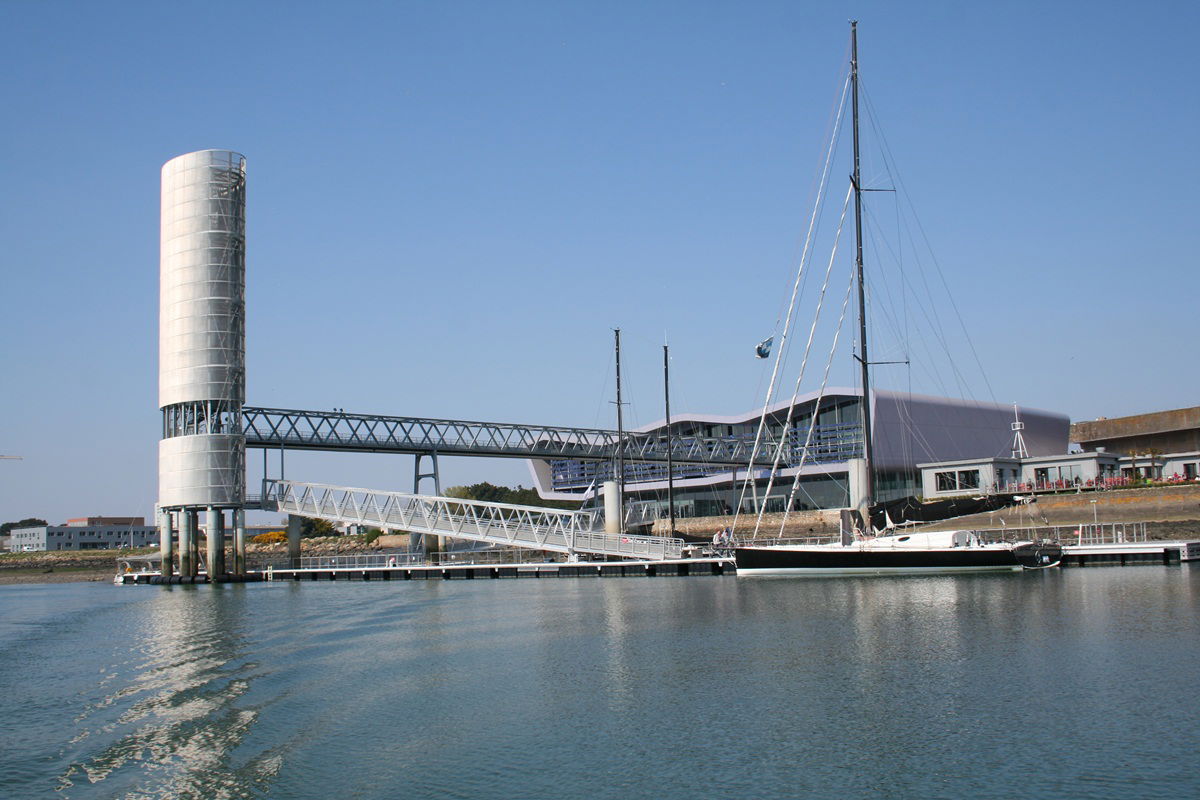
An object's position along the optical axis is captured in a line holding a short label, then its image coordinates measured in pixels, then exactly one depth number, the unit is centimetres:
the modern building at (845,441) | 9138
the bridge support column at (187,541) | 7494
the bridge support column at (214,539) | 7406
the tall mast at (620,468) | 7771
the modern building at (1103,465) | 7738
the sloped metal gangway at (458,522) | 6844
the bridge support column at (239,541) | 7575
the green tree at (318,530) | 14288
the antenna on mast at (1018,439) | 8801
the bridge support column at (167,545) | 7719
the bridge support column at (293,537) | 7981
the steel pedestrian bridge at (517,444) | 8050
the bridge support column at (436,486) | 8262
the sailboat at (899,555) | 5009
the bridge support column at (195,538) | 7512
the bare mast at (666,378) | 8119
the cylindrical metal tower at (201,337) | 7425
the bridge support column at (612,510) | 7888
